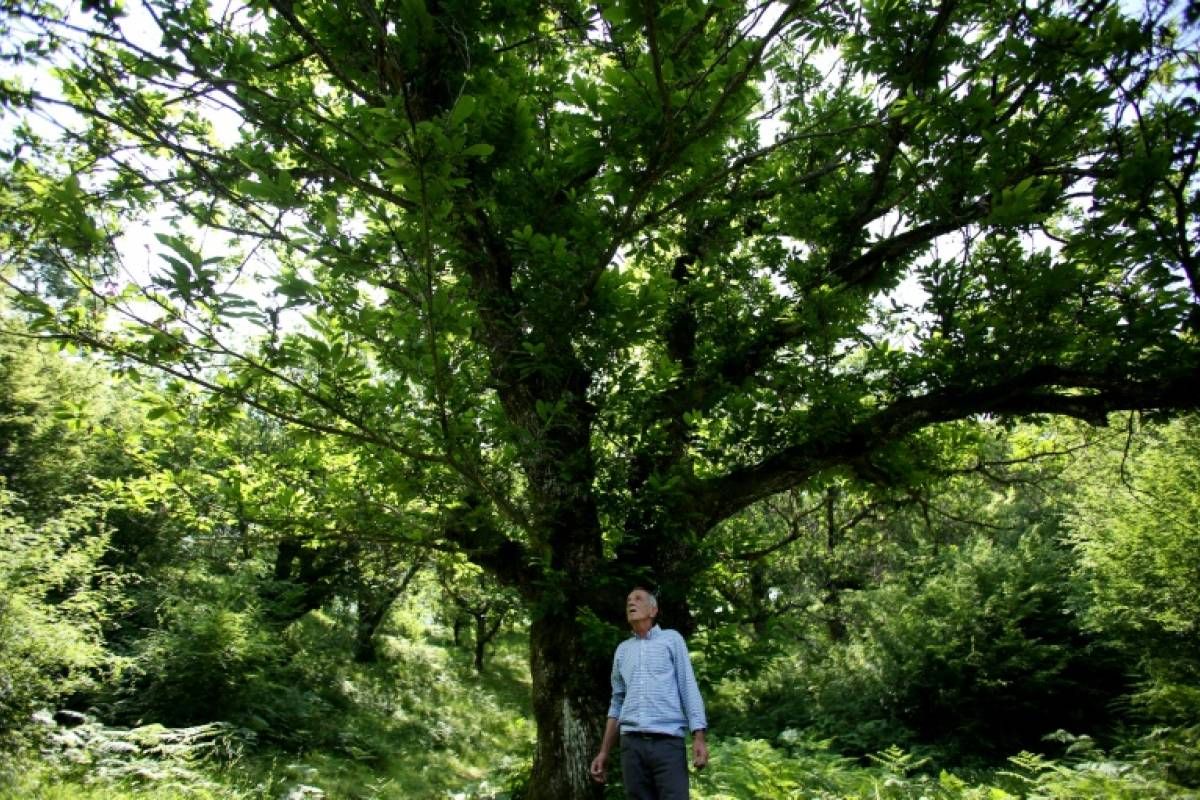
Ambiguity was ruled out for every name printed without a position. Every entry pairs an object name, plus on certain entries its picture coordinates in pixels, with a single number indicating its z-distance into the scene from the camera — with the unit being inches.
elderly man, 141.4
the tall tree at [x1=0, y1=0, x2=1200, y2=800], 95.8
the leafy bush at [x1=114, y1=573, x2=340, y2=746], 380.2
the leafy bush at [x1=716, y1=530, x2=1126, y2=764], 403.9
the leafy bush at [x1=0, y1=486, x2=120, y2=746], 287.3
